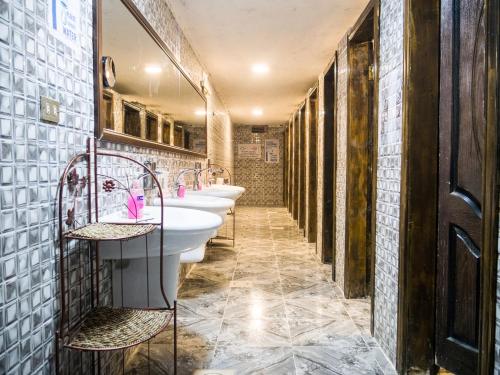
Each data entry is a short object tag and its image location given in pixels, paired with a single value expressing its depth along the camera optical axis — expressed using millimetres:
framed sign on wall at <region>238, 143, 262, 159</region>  10586
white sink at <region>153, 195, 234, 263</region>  2178
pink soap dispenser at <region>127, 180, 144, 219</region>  1605
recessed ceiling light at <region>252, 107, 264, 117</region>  7789
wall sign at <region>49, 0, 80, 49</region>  1184
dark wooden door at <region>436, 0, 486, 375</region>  1434
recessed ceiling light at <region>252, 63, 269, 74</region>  4449
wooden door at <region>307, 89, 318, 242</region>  5047
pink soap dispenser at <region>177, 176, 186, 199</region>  2801
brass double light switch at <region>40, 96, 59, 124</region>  1098
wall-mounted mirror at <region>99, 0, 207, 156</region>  1644
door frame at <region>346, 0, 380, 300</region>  2107
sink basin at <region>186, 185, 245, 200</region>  3289
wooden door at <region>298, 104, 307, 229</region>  6078
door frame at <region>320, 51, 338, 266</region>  3902
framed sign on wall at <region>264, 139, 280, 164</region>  10609
